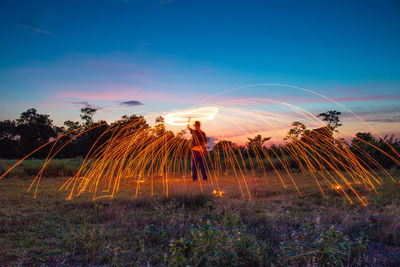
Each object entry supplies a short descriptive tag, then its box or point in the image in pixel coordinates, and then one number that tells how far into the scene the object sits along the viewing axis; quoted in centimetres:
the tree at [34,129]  3434
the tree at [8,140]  3154
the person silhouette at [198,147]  1145
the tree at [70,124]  3469
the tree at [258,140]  1648
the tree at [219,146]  1952
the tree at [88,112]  3719
